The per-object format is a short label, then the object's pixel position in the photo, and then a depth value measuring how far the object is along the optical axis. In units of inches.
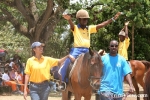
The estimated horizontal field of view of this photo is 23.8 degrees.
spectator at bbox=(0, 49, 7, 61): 710.3
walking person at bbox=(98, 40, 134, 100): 231.3
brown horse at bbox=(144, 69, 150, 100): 292.8
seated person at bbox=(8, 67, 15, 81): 633.0
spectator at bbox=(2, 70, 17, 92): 625.0
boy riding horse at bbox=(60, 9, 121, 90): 318.0
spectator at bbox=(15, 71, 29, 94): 617.9
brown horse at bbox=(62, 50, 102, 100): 289.9
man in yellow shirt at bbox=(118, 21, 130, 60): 439.5
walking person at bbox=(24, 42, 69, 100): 266.2
